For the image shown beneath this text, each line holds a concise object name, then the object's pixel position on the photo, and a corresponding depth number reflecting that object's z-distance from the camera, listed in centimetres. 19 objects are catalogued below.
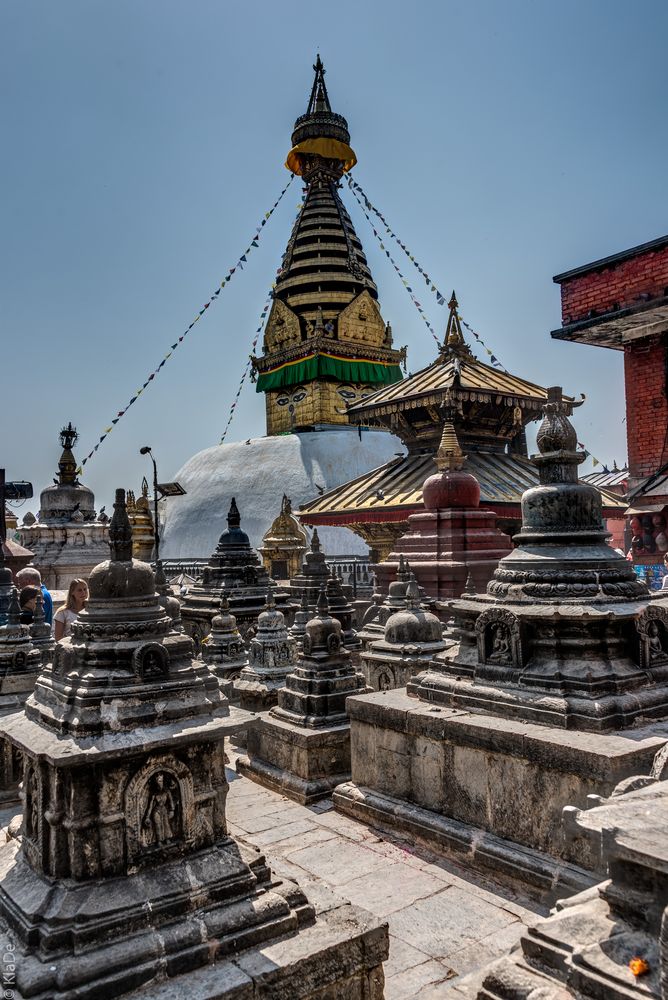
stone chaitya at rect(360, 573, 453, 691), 679
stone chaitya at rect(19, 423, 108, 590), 1747
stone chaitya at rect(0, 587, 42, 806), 567
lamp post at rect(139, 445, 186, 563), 1568
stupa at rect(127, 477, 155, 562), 2442
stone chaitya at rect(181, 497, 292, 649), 1178
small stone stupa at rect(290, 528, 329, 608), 1069
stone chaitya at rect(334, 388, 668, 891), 379
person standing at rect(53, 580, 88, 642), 805
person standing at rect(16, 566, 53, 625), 1116
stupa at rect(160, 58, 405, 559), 2909
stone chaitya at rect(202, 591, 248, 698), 873
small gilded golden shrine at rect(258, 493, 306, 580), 2209
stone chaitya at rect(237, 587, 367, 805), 554
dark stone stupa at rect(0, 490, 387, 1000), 258
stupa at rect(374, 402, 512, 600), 1048
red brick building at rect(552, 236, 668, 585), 1044
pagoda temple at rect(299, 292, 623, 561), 1382
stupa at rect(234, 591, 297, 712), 730
